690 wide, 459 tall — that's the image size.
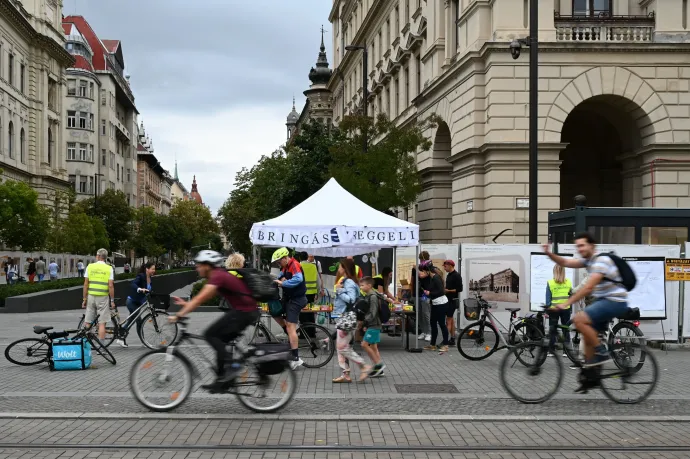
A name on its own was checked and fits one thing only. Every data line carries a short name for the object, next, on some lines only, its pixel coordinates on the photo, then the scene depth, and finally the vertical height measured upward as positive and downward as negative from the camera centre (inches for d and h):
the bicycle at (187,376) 350.9 -60.6
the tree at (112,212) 2883.9 +85.5
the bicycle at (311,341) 501.0 -65.1
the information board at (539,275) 657.6 -28.6
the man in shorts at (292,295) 494.9 -35.9
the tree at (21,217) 1740.9 +38.6
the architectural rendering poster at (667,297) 645.9 -44.5
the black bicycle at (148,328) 610.9 -69.0
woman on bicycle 625.0 -44.0
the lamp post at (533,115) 677.3 +104.2
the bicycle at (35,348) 513.7 -72.0
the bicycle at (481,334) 557.6 -65.3
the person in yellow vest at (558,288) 559.2 -33.1
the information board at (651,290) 633.0 -38.2
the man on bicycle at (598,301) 364.2 -27.2
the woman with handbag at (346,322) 448.5 -46.2
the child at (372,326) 463.8 -49.8
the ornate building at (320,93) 3189.0 +598.8
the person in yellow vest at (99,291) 588.7 -40.4
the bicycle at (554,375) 375.2 -62.5
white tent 611.5 +5.0
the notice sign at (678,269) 637.3 -21.9
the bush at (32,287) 1141.7 -80.9
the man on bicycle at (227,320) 345.7 -35.3
